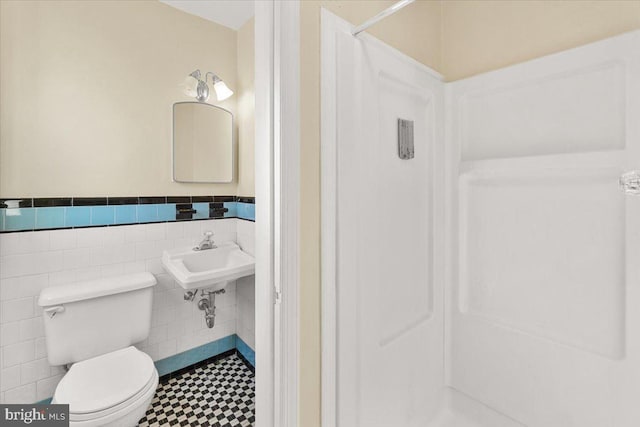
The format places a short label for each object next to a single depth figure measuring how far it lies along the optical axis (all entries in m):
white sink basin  1.57
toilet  1.23
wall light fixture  1.94
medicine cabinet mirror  1.93
